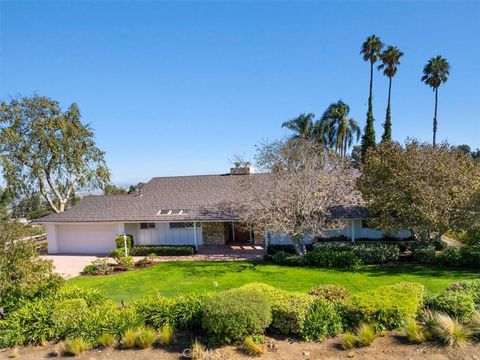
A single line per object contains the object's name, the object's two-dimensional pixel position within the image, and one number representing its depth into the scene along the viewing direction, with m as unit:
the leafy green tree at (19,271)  9.52
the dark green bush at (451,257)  16.44
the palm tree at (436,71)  36.00
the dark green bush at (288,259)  18.14
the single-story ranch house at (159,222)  23.22
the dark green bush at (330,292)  9.88
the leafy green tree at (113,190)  36.09
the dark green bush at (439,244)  19.54
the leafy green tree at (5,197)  30.86
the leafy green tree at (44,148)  29.12
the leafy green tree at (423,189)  16.59
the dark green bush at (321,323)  8.14
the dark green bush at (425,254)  17.20
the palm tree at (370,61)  33.97
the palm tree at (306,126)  44.75
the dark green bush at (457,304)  8.11
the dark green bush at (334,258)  17.30
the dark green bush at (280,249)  20.55
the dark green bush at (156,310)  8.93
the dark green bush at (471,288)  8.94
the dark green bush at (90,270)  18.13
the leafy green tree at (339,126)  43.31
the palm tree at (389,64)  34.44
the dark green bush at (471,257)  16.05
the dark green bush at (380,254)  17.69
